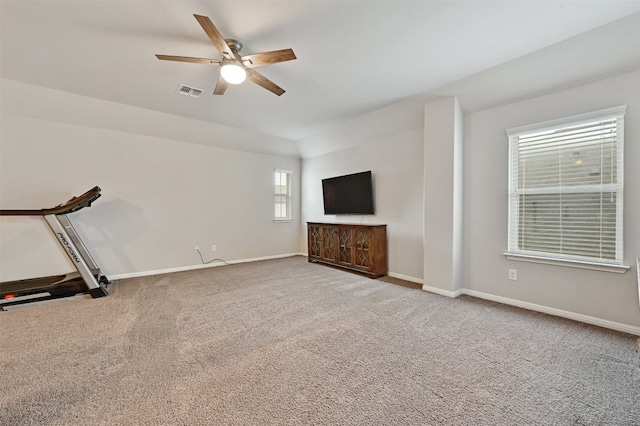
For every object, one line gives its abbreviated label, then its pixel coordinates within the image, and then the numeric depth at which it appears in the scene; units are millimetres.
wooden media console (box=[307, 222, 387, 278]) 4422
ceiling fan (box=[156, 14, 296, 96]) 2214
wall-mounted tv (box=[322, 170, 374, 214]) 4848
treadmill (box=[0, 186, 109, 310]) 3178
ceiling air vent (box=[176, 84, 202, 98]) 3420
